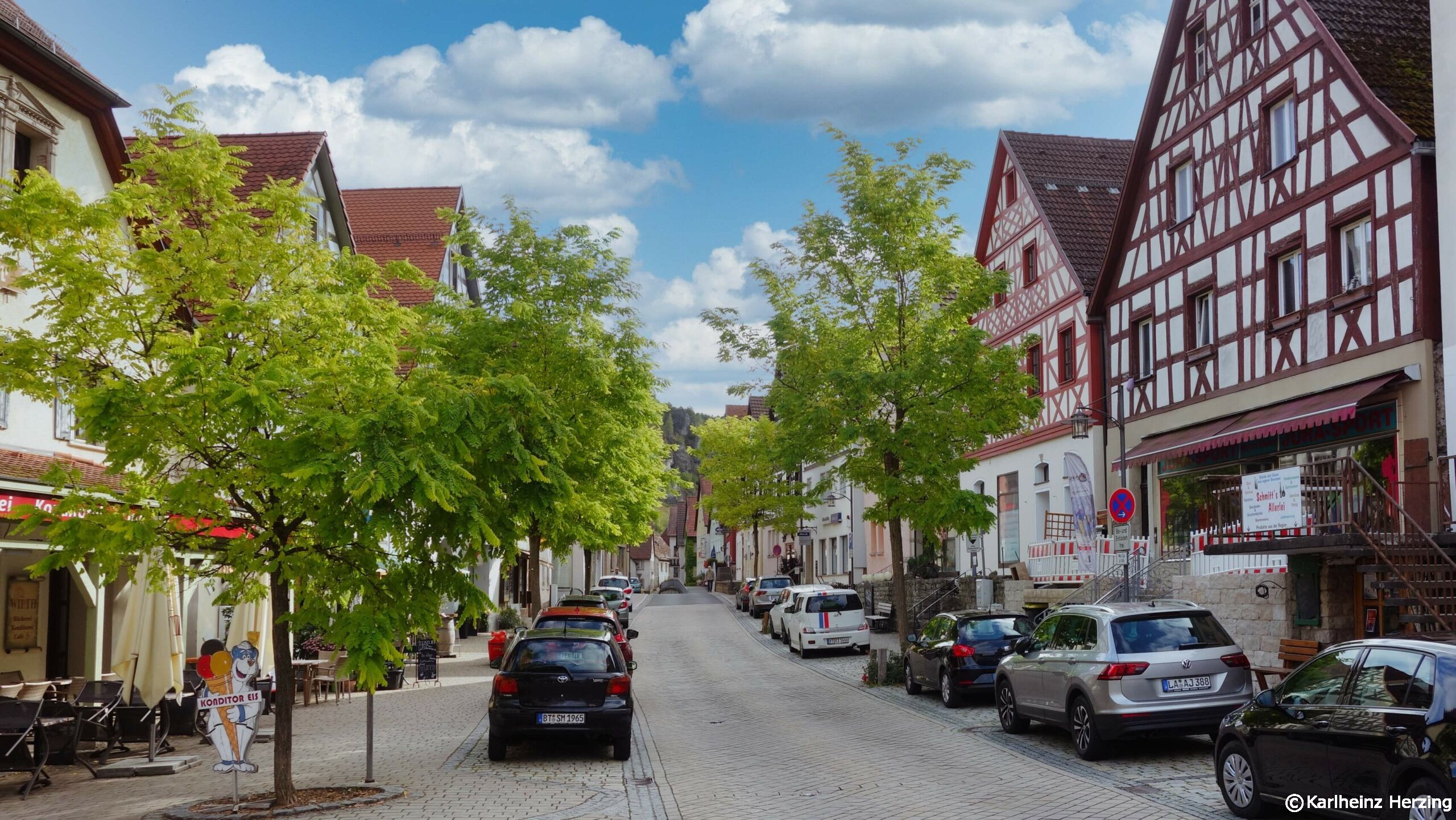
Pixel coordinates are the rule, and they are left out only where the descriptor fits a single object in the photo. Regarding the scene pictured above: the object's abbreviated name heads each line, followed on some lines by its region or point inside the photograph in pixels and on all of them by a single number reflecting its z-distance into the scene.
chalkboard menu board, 24.95
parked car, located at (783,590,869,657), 30.61
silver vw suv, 12.77
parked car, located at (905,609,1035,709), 18.66
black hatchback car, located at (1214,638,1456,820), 7.59
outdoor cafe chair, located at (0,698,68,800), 12.30
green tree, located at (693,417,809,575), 62.72
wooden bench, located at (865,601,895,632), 38.06
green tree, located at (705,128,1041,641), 22.02
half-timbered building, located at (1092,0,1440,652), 18.81
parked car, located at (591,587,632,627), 39.81
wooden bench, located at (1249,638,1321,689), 15.94
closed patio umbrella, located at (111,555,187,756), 14.55
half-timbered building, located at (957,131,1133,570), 31.19
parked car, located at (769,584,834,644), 35.50
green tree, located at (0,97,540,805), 10.29
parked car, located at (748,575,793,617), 48.78
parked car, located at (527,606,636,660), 21.98
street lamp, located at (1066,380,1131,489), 24.53
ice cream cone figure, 10.95
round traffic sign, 18.41
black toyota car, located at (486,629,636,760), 14.05
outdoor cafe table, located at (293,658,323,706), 20.84
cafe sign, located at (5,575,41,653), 18.55
